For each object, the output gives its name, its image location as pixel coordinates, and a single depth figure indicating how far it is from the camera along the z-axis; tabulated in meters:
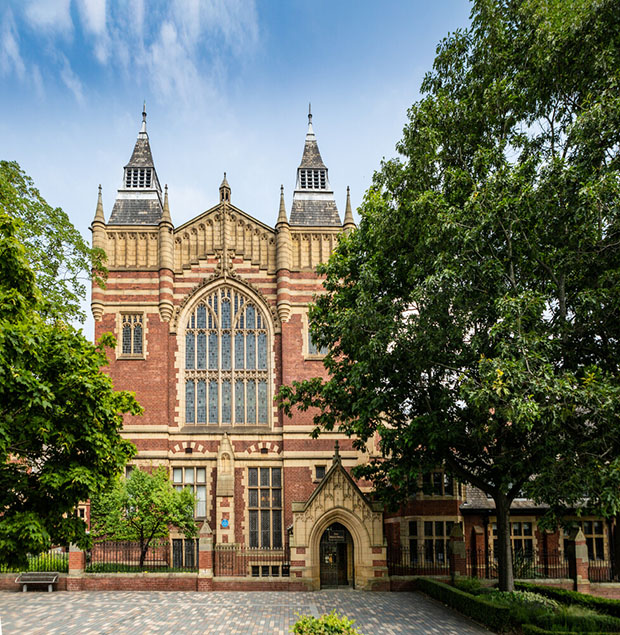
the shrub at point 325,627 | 10.66
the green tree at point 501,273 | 13.75
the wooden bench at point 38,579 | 21.89
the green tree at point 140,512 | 23.41
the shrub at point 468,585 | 19.53
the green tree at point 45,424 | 12.33
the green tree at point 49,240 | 23.77
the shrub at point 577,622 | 14.59
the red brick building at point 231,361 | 28.41
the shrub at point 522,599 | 16.48
